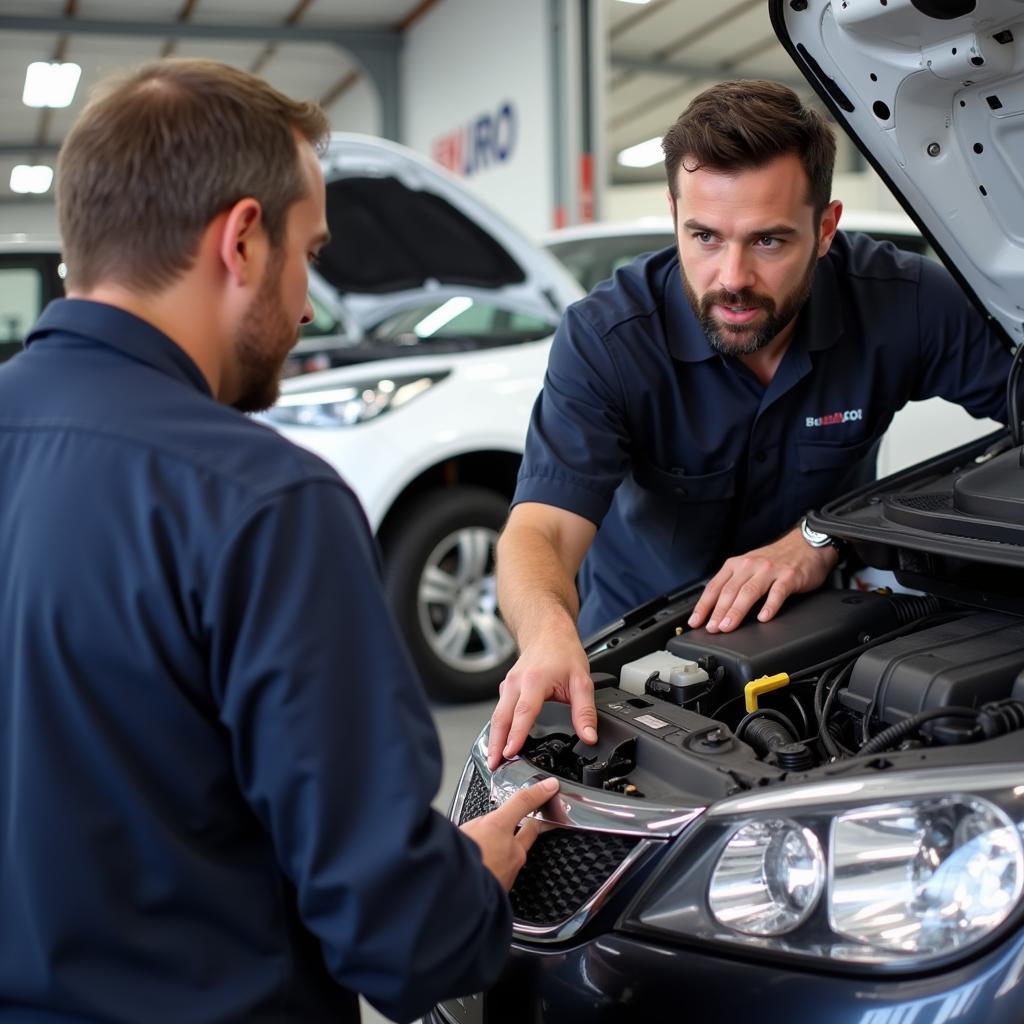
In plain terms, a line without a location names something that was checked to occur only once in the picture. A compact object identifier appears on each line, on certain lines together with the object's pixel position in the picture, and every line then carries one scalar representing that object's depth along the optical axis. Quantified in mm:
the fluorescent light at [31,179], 17016
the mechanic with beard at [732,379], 1741
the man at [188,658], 878
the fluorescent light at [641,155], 16344
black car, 1059
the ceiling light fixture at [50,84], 11391
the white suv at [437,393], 3512
